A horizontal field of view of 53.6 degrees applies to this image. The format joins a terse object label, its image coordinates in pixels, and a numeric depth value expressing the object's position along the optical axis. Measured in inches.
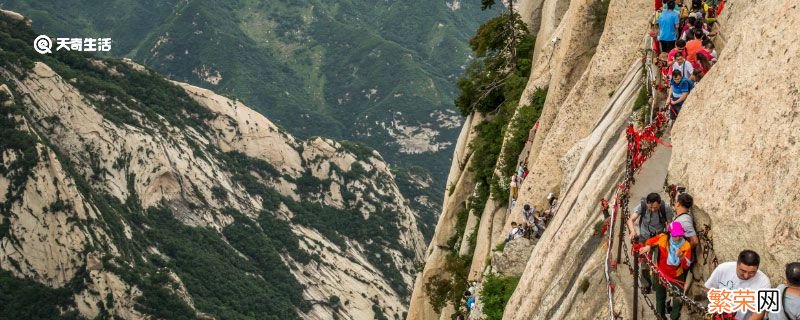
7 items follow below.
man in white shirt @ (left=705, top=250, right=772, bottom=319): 423.2
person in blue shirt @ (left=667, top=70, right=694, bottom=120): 684.4
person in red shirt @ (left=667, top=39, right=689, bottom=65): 693.3
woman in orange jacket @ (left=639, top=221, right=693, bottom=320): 506.6
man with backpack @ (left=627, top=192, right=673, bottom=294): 546.6
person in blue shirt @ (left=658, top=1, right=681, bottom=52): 804.0
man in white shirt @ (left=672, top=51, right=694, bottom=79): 683.3
